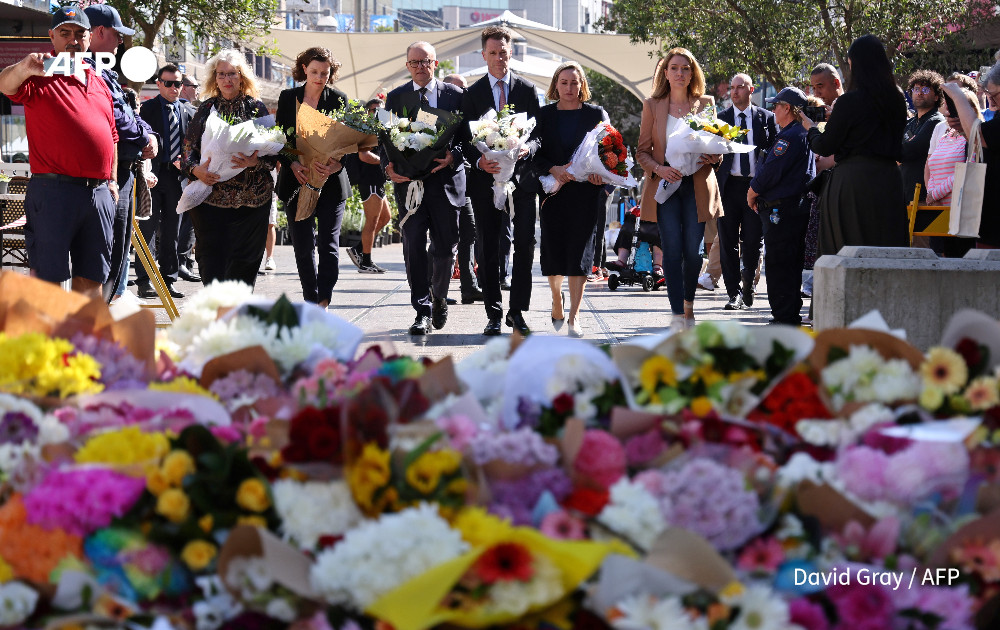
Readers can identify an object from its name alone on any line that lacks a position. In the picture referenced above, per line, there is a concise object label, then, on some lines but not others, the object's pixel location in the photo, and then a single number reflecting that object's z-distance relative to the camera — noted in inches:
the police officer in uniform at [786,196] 375.2
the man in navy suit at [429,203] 346.0
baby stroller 563.5
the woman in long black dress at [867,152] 284.8
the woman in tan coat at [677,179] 339.6
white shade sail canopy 1135.6
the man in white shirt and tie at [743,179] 442.9
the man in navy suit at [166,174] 463.2
